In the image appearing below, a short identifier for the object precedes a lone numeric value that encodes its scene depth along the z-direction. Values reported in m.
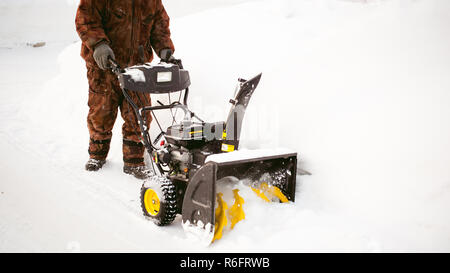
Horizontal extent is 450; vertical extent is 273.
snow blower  2.06
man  3.07
